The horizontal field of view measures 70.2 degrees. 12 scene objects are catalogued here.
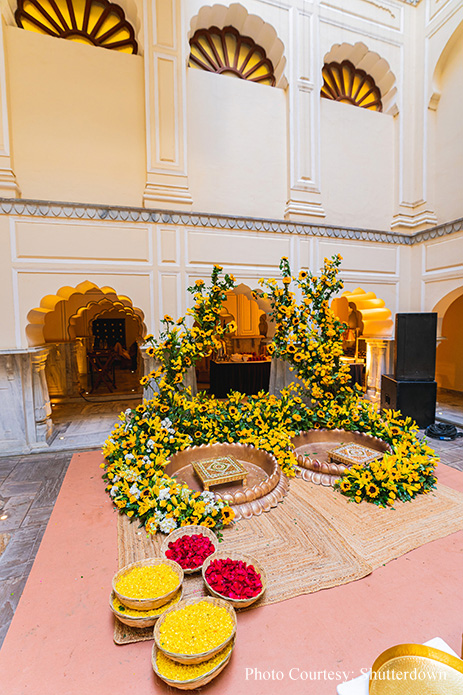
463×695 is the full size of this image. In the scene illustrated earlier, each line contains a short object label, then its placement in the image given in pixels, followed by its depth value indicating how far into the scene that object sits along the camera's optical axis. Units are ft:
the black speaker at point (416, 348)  18.06
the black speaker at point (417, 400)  17.99
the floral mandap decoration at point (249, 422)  9.83
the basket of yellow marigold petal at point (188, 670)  4.93
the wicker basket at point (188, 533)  8.16
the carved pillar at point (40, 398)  16.15
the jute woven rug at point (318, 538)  7.27
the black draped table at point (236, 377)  26.71
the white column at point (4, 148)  14.89
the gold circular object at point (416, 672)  3.23
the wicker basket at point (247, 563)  6.31
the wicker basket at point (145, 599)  6.00
